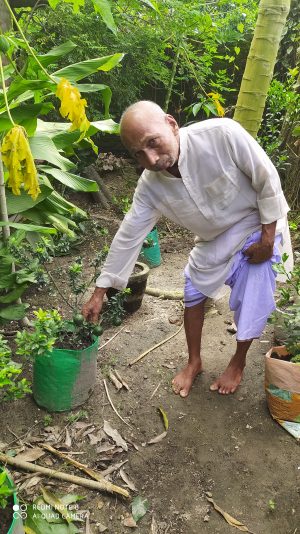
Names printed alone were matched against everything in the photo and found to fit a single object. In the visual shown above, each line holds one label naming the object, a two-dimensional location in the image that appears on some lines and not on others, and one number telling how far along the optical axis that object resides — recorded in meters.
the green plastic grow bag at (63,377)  2.14
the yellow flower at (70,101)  1.37
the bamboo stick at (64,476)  1.88
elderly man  1.97
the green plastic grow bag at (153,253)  4.01
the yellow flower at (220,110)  3.45
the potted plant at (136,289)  3.13
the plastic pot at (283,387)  2.10
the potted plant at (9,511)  1.33
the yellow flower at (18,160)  1.30
